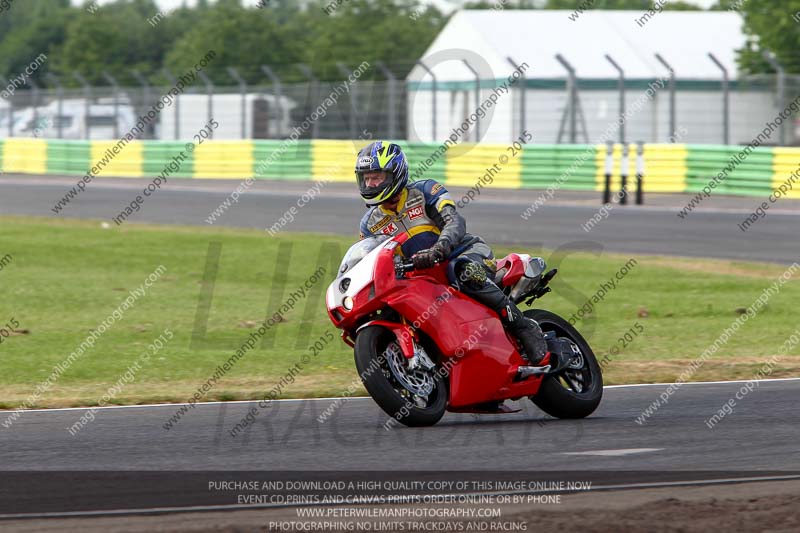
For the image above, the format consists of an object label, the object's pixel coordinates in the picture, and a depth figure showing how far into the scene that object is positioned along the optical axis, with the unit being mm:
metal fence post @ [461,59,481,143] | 36038
